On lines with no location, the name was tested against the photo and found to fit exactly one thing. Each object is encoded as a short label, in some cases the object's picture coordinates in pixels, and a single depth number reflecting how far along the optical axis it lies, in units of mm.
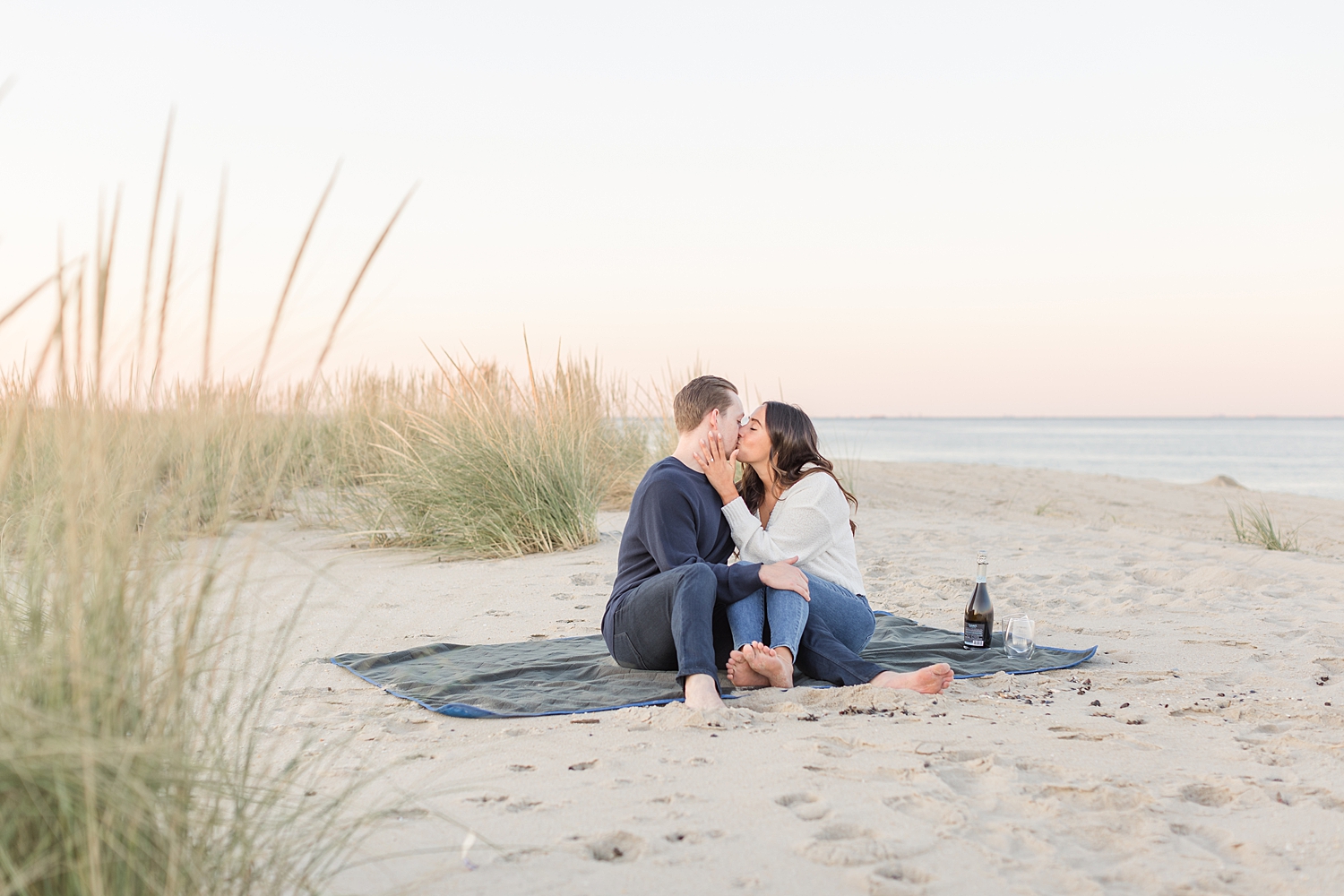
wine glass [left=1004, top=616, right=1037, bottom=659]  3961
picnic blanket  3365
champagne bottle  4219
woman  3520
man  3352
